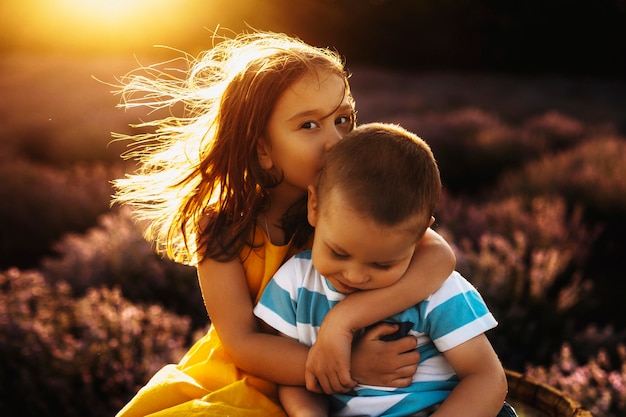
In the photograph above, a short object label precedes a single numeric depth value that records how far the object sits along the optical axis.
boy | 1.48
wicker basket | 1.77
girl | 1.64
